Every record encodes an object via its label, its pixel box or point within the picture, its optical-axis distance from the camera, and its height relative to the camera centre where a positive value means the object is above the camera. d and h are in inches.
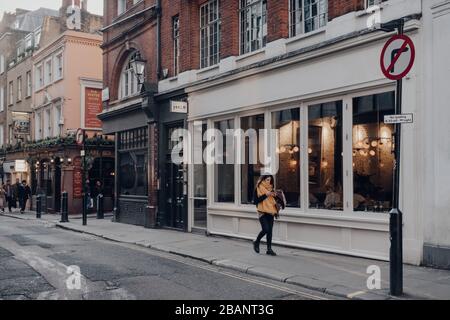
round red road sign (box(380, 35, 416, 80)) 288.2 +64.5
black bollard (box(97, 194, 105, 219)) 893.8 -66.4
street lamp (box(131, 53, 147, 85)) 695.7 +142.7
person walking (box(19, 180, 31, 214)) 1110.4 -48.6
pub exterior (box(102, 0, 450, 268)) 367.9 +49.1
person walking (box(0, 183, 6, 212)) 1138.0 -59.2
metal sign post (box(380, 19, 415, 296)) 285.6 +33.3
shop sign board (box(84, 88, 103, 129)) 1099.3 +140.9
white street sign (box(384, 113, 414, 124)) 285.3 +29.1
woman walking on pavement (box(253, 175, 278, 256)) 435.2 -28.8
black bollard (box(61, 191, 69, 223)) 823.1 -59.6
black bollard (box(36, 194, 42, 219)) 944.4 -70.0
